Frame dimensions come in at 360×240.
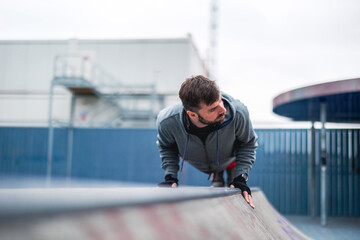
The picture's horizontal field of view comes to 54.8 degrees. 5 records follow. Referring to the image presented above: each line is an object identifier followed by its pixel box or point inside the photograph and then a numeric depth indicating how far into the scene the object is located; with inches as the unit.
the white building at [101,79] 679.7
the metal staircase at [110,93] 606.2
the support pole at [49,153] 426.6
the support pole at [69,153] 424.2
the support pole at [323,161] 281.1
